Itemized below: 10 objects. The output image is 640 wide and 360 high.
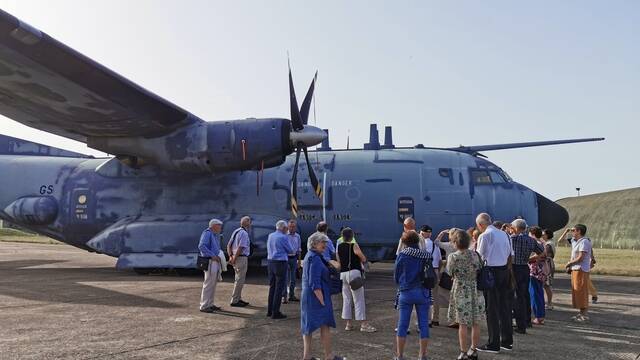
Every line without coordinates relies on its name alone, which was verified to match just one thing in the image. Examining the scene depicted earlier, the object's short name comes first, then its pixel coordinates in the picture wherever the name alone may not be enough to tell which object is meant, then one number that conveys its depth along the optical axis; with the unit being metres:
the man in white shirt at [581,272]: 9.95
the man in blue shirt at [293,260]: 11.80
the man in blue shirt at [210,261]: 10.58
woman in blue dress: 6.32
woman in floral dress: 7.01
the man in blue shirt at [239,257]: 11.21
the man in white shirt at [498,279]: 7.68
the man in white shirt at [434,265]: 9.52
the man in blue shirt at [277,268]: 9.88
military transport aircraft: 15.64
